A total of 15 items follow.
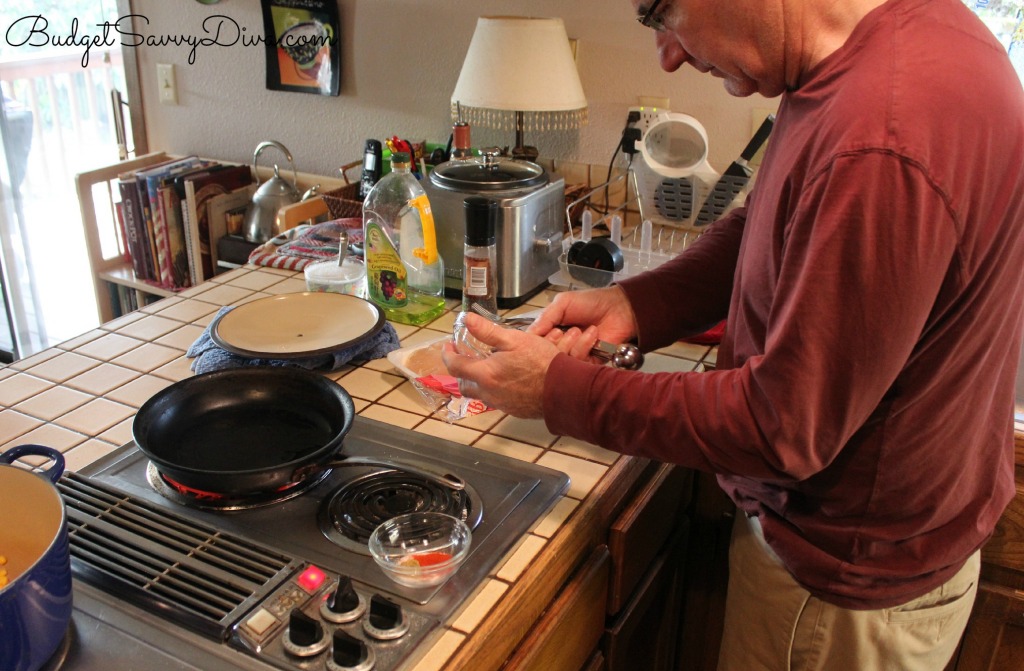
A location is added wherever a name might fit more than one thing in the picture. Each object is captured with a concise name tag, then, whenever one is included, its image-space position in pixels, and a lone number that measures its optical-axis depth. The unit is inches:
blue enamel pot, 26.5
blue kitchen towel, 48.1
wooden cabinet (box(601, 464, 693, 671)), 44.6
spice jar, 53.3
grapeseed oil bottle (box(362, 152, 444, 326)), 57.3
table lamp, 66.5
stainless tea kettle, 87.0
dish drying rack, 61.1
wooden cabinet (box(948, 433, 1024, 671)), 50.4
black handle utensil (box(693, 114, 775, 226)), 65.8
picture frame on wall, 85.7
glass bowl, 33.1
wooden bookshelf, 94.0
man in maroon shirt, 26.8
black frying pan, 36.4
